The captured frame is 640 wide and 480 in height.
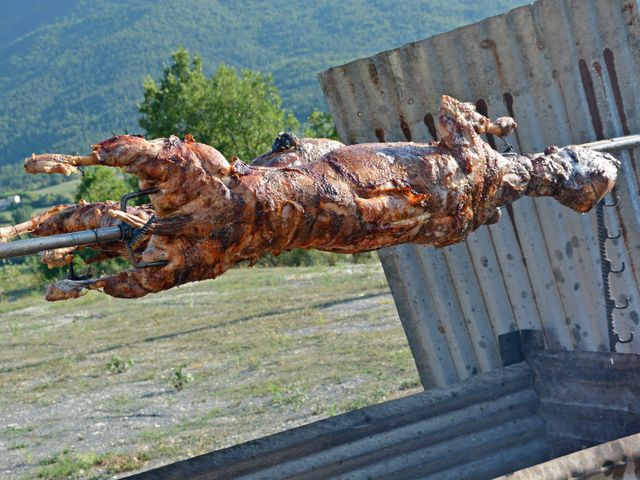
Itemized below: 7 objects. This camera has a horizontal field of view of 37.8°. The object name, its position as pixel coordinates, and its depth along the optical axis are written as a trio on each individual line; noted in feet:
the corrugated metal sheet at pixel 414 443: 15.08
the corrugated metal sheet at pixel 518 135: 17.17
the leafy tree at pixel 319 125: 155.59
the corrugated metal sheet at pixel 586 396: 17.13
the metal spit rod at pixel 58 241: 9.91
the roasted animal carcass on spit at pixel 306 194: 10.85
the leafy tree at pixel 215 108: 166.30
